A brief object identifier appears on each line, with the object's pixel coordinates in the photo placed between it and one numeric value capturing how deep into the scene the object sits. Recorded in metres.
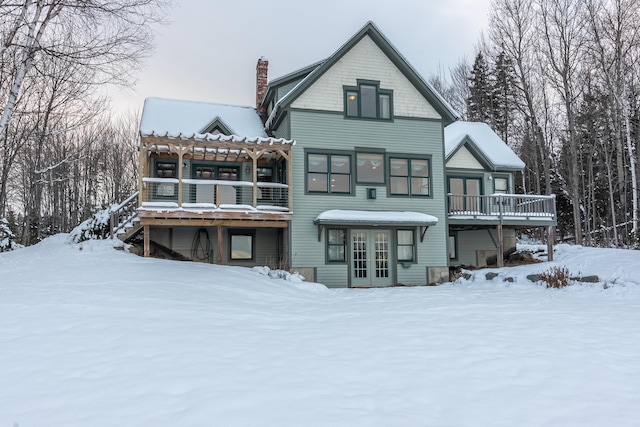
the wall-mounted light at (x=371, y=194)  16.89
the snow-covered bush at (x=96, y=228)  17.59
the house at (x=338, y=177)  16.25
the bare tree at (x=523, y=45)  27.16
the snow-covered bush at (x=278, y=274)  14.45
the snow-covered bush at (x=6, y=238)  23.48
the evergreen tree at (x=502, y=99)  34.19
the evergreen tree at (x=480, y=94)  35.84
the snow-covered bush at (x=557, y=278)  13.72
